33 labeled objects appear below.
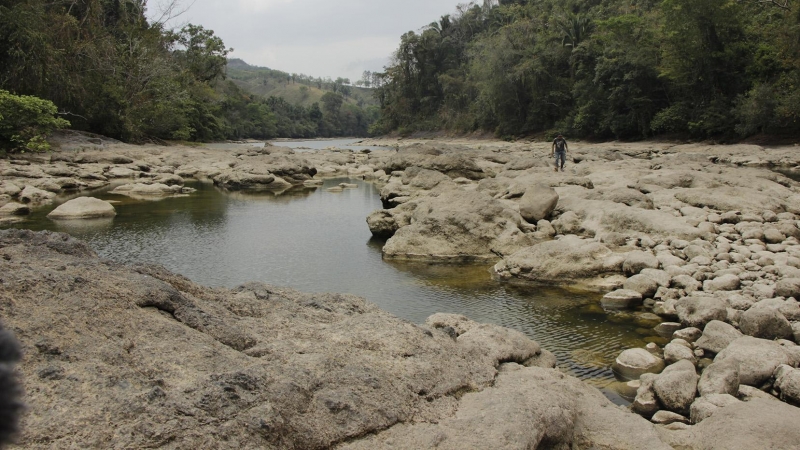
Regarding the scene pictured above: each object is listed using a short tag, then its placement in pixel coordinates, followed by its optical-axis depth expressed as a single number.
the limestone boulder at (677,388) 5.08
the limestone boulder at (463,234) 11.70
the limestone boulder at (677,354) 6.36
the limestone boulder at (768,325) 6.55
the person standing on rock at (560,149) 20.94
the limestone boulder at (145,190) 21.48
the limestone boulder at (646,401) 5.21
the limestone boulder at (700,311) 7.18
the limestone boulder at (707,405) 4.66
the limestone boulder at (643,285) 8.73
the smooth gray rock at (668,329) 7.47
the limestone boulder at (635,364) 6.20
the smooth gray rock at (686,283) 8.44
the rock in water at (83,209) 15.45
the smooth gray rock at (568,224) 12.53
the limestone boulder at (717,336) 6.43
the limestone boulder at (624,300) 8.59
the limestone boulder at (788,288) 7.71
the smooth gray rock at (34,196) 18.14
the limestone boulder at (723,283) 8.30
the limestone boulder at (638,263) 9.51
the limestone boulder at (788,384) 5.04
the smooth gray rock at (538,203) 13.39
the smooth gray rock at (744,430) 3.83
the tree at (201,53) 55.50
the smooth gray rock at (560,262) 9.77
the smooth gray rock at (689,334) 6.99
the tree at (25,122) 23.17
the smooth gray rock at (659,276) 8.81
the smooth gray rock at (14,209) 15.58
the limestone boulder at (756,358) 5.36
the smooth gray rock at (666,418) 4.88
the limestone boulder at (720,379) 5.08
